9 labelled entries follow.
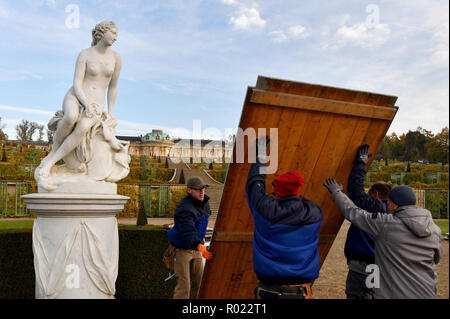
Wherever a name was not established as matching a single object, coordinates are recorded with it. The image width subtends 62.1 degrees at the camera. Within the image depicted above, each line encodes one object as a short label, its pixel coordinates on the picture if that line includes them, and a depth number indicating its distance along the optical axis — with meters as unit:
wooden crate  3.06
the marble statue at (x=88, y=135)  4.04
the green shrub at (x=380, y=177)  30.55
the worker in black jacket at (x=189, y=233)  3.58
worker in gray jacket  2.64
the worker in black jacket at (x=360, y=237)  3.29
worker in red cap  2.62
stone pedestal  3.74
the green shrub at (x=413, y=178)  30.47
